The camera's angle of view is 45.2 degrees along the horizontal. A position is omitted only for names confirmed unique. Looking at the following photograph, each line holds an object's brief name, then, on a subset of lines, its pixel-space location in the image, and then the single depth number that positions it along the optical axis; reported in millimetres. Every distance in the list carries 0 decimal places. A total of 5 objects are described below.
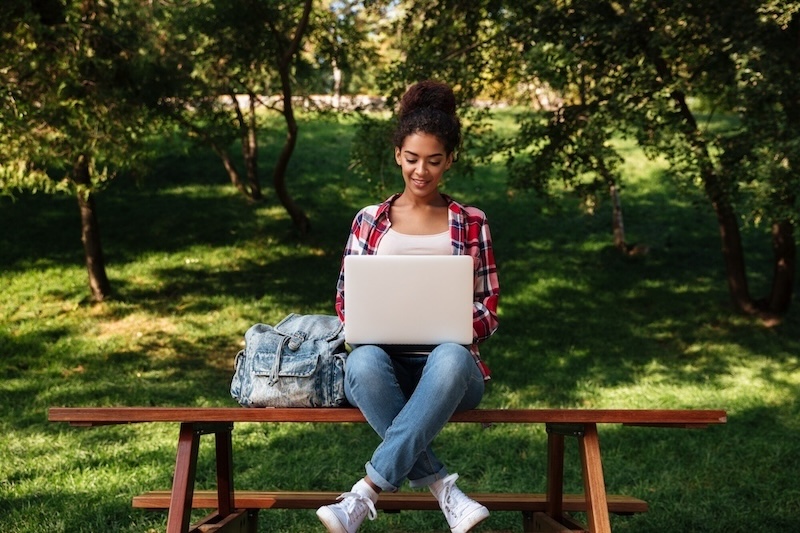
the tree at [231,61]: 9438
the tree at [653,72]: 7578
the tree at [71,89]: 7887
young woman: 3090
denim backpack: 3252
